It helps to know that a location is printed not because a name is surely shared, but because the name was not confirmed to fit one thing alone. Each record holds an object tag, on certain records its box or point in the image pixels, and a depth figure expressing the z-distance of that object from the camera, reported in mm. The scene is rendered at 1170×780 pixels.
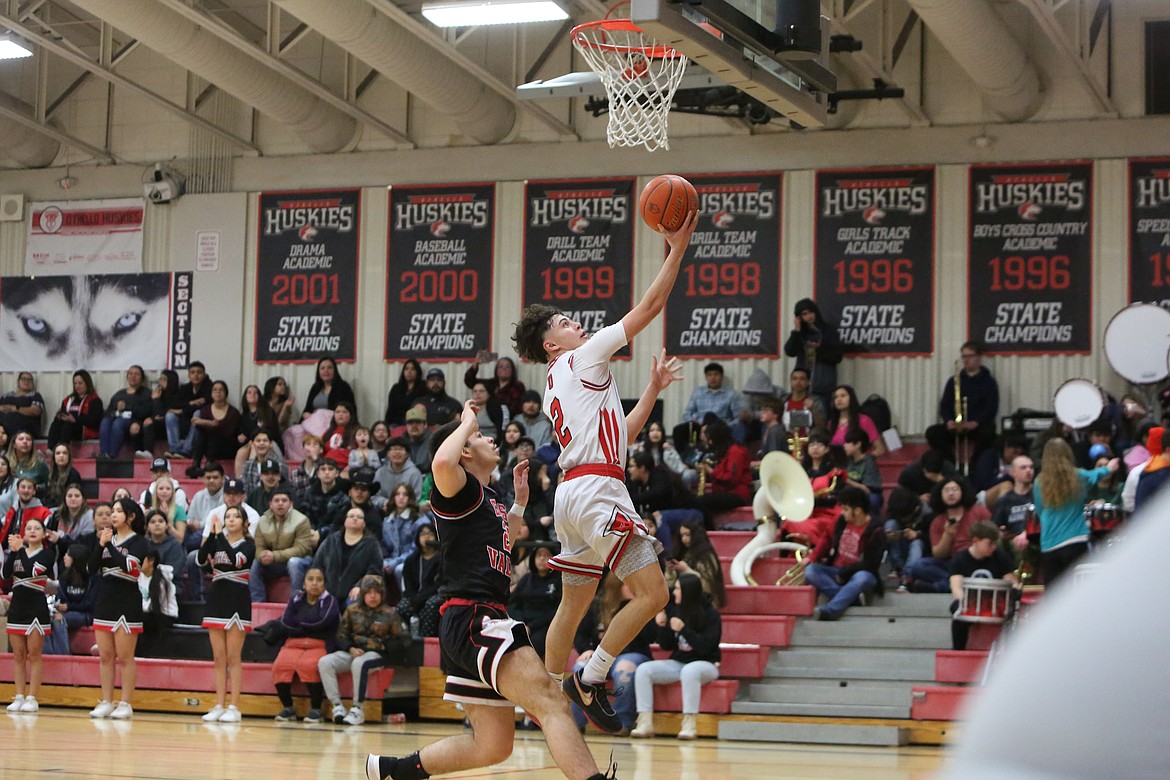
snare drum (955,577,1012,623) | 12266
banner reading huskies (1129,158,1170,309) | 17672
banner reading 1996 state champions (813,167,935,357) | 18531
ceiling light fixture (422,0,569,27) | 15727
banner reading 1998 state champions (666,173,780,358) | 19109
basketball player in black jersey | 5844
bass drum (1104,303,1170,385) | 16547
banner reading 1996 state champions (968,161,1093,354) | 18000
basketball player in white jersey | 6777
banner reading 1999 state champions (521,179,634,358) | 19703
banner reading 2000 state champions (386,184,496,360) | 20359
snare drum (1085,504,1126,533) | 10969
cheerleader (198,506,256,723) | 13414
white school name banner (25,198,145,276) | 21922
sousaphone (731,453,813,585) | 14562
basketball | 6938
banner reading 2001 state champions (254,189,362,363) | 20953
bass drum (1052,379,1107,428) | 15773
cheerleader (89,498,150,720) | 13719
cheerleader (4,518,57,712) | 14438
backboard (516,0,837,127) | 8367
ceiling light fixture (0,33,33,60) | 17734
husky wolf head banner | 21547
